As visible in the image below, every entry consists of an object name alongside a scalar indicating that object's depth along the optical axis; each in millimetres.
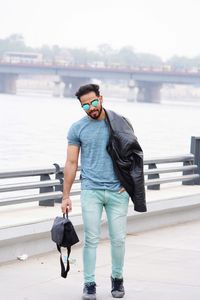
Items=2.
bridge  139750
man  7664
